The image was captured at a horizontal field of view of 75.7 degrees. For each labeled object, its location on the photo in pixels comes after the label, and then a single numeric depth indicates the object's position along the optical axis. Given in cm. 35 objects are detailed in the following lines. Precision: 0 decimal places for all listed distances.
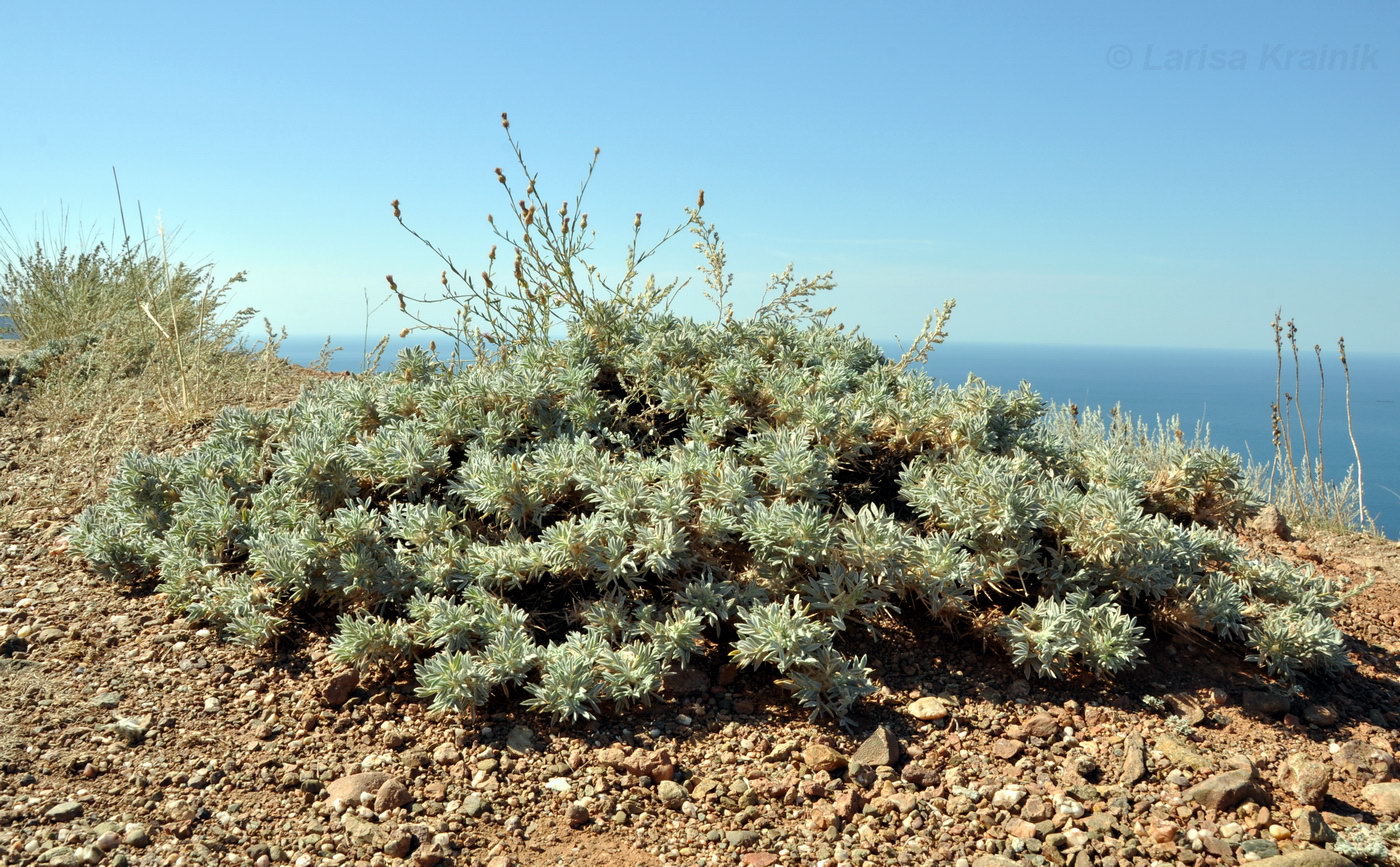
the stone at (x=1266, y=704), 309
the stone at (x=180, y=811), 254
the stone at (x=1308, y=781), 264
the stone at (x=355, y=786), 262
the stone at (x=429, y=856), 237
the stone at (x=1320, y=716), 309
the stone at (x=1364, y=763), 283
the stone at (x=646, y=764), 270
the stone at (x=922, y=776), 268
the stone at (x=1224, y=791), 257
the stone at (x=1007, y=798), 259
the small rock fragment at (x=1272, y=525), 526
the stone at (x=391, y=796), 258
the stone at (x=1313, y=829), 247
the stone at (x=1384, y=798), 264
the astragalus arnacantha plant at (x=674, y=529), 304
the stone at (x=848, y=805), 255
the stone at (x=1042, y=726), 287
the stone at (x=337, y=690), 306
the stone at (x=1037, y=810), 255
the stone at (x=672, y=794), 261
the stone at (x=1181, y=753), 274
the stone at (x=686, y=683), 304
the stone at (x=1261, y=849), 240
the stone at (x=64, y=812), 252
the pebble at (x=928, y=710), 293
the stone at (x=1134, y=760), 270
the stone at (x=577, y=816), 253
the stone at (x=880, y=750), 274
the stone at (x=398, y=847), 241
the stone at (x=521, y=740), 281
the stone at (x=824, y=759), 272
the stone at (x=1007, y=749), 277
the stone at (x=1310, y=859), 232
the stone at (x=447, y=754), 279
